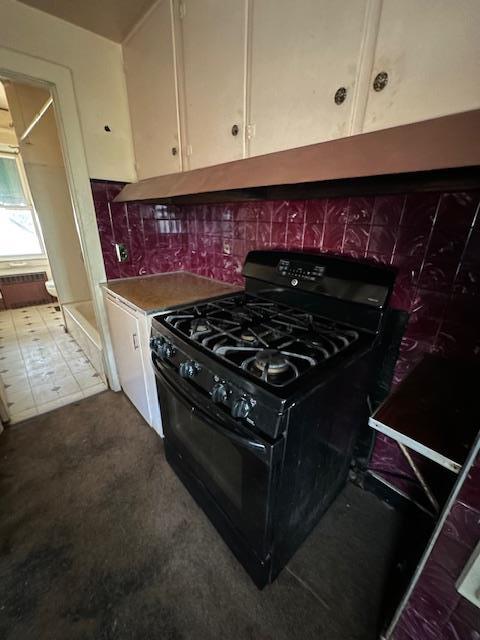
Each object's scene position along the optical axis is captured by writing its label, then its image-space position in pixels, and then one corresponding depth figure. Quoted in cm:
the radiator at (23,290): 389
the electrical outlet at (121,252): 188
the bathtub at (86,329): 227
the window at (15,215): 388
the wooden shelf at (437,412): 64
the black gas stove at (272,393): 73
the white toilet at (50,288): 369
